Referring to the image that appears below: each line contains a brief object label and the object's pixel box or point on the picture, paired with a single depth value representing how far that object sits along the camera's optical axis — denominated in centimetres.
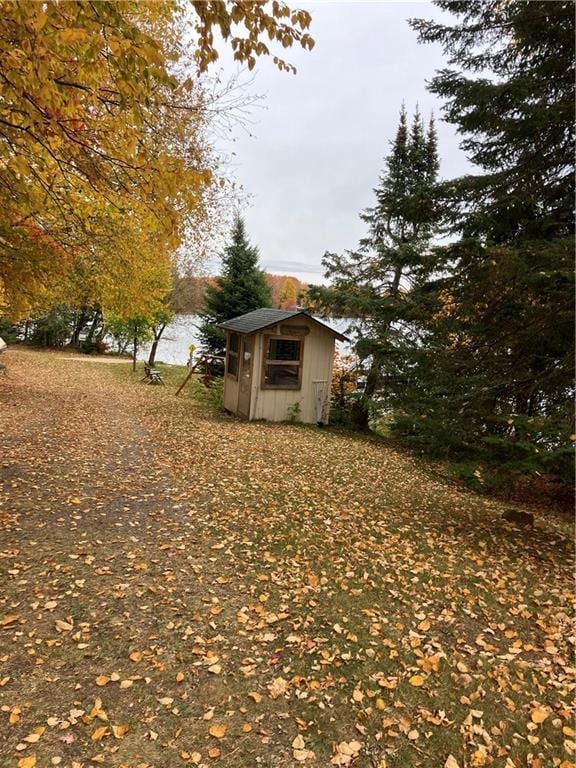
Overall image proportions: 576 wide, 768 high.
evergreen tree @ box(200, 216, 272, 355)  1716
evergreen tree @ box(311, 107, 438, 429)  1121
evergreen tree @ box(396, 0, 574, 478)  486
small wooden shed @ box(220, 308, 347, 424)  1113
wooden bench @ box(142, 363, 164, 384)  1718
